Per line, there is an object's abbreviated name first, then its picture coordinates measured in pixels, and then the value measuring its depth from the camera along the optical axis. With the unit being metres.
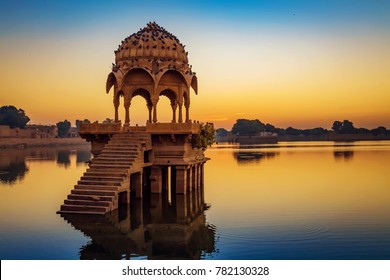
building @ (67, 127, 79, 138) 138.40
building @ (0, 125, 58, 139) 84.50
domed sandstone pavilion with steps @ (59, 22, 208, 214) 19.66
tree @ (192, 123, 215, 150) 24.62
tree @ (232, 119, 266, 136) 151.38
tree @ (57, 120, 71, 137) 132.00
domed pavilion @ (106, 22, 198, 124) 24.97
